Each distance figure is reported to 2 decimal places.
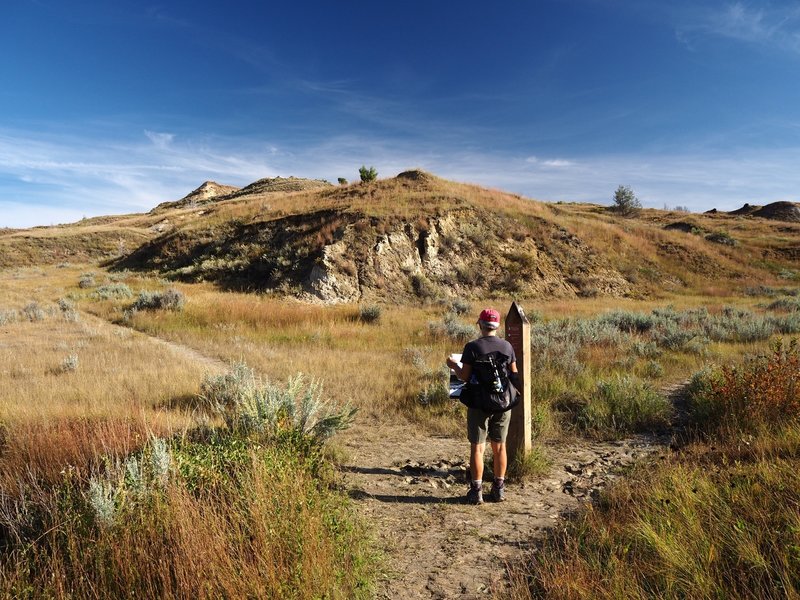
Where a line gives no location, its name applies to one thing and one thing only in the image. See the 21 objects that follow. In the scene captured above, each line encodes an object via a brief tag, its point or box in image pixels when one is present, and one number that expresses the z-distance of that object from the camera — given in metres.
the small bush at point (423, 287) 23.83
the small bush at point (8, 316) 14.95
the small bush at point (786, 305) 18.00
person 4.69
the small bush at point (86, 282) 25.92
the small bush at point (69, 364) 8.70
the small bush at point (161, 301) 17.41
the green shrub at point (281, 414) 5.19
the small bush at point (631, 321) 14.70
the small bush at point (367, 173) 42.89
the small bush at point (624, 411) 6.78
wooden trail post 5.12
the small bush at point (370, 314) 17.06
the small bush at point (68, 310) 15.75
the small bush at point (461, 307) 19.99
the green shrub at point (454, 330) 13.36
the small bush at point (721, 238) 39.31
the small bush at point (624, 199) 73.38
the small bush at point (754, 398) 5.61
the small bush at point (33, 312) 15.86
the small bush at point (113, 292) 21.22
